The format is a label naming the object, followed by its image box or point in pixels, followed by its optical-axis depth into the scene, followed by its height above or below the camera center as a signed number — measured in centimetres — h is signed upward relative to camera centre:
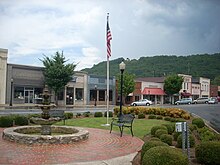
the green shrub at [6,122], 1622 -176
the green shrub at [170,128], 1326 -163
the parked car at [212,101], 6133 -128
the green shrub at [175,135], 1166 -173
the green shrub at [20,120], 1673 -168
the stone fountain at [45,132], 1043 -172
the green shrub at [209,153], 759 -163
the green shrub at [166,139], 1067 -174
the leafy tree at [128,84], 5244 +201
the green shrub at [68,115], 2126 -174
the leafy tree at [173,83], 6419 +281
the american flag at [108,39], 1778 +360
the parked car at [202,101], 6656 -143
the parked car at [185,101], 6093 -137
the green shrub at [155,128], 1253 -157
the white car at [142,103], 5260 -167
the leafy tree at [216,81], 10688 +584
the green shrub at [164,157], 602 -141
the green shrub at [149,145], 744 -138
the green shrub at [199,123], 1670 -171
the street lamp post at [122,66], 1780 +184
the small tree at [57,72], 4275 +336
